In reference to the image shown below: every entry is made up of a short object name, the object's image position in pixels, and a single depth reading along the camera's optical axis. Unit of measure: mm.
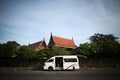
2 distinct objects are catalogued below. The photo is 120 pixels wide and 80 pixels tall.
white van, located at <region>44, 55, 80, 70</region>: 11986
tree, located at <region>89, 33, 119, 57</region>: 16401
